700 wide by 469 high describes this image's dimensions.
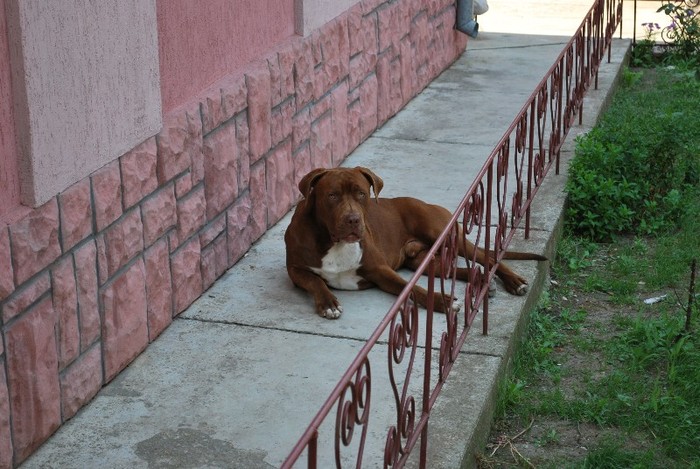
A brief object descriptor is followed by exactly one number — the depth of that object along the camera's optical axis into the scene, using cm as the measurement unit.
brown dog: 817
